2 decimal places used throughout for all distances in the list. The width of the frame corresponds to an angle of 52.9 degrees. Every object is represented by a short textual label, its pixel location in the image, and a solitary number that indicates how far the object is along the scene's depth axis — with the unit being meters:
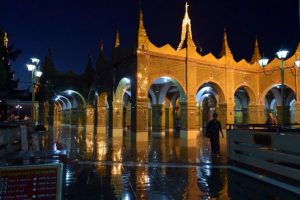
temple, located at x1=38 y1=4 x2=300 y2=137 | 18.25
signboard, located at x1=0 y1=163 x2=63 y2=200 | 3.41
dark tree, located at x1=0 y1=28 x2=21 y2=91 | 11.15
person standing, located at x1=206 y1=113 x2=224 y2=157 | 10.91
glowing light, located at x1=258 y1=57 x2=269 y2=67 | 15.86
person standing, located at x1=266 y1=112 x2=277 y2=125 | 12.84
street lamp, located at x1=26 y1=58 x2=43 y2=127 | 15.97
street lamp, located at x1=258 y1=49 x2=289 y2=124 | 14.27
